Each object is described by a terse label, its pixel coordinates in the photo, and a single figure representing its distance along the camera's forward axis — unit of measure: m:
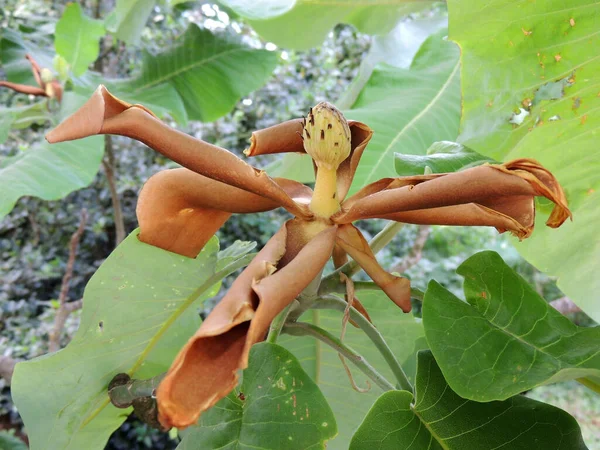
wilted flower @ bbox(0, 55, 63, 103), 1.43
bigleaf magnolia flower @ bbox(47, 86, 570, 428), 0.32
